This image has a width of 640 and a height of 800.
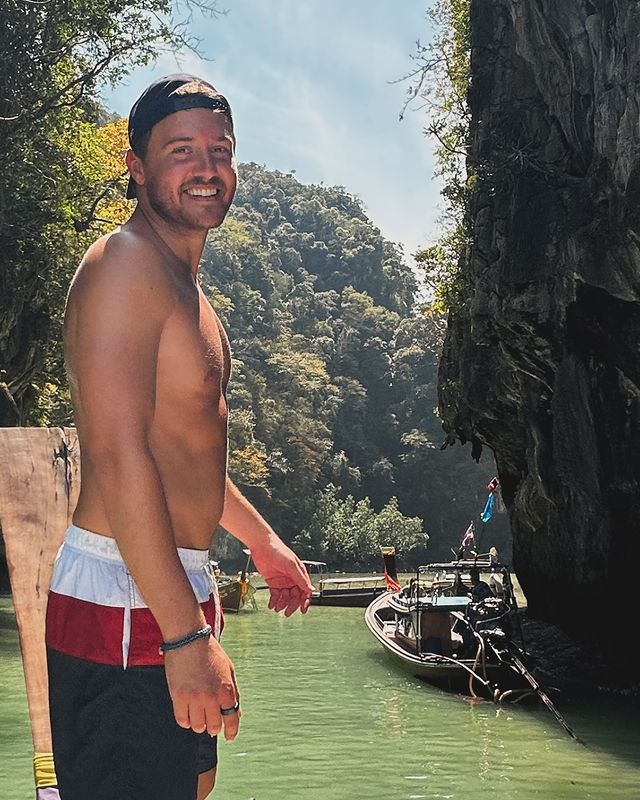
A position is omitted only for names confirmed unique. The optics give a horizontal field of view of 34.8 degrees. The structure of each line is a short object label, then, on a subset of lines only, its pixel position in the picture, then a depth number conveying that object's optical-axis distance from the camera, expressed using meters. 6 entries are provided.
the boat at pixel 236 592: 22.48
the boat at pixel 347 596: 25.04
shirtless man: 1.66
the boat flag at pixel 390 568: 21.92
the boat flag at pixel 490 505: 20.18
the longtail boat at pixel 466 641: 11.90
